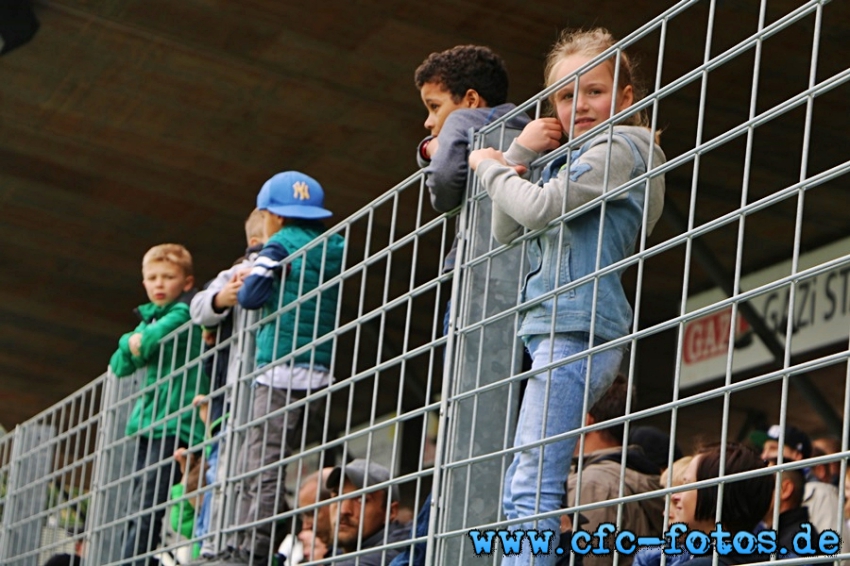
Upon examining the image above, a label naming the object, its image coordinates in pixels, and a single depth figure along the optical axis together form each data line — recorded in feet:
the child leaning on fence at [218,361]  37.17
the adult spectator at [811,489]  38.96
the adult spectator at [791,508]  30.63
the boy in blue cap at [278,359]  34.78
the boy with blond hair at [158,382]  41.32
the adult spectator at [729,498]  27.43
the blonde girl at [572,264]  23.80
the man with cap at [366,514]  36.76
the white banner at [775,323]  73.56
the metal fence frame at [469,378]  19.80
